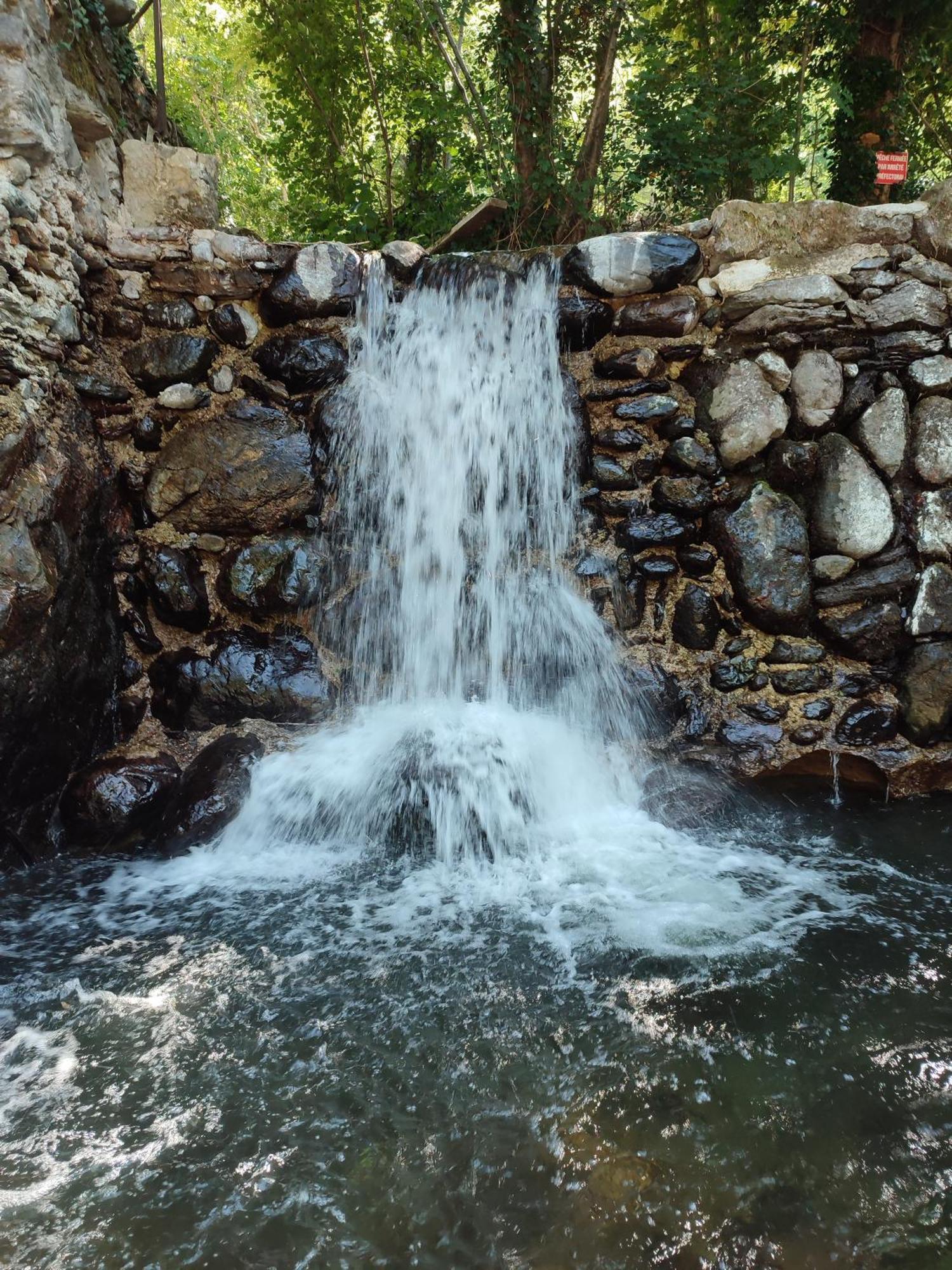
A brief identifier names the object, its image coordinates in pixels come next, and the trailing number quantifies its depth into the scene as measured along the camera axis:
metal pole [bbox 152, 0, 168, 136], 4.54
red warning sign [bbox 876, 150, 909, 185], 4.76
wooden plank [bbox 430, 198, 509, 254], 5.58
